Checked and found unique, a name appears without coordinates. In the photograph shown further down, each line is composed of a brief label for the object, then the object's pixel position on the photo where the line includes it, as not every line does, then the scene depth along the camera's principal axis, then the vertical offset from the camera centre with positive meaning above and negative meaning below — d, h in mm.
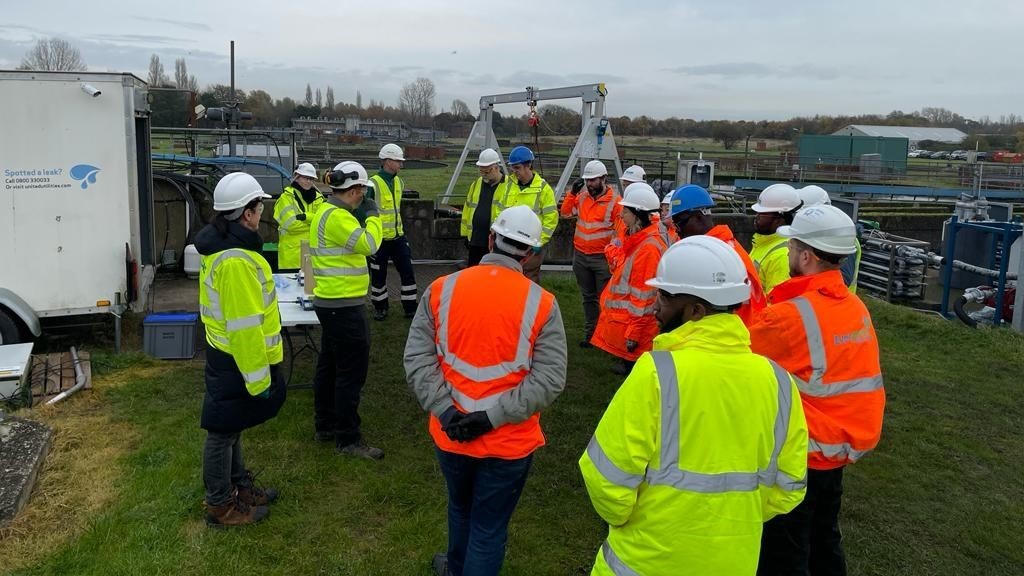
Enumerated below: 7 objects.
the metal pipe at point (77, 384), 5762 -1770
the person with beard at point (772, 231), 4215 -317
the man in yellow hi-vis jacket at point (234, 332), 3750 -845
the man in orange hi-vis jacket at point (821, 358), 2902 -693
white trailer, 6305 -312
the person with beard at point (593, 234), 7396 -600
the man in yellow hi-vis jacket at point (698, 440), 2102 -746
